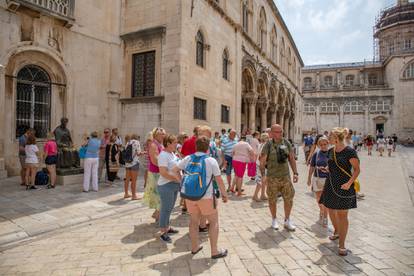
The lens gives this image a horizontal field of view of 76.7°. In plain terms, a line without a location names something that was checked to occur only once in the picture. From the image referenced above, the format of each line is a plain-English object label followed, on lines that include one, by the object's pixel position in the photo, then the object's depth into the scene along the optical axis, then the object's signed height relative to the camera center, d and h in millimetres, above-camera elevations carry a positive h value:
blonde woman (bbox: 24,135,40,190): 7693 -724
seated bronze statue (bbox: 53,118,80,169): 8625 -382
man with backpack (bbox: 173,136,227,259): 3510 -678
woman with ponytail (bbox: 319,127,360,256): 3818 -604
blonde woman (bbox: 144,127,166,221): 5031 -801
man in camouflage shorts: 4832 -642
